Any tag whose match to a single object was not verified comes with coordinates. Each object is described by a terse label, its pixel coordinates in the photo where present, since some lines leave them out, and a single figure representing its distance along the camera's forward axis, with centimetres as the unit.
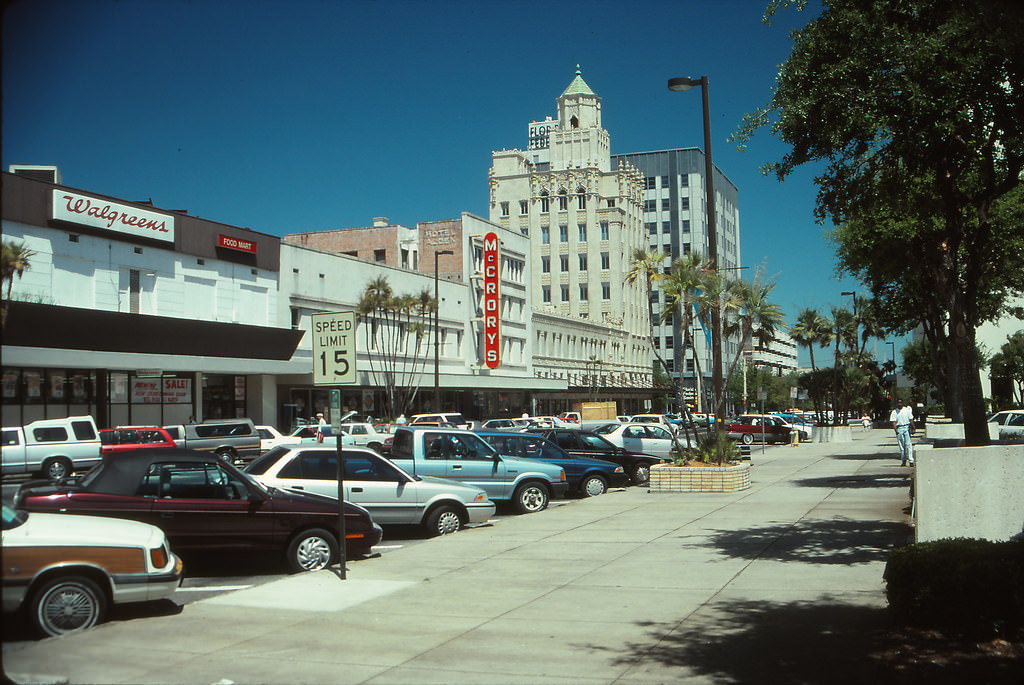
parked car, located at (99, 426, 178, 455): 3121
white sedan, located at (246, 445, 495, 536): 1437
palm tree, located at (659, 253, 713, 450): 2477
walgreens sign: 3616
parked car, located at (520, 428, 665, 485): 2555
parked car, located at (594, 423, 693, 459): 3127
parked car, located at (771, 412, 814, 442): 5631
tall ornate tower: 9919
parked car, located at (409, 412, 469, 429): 4319
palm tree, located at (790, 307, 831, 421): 8272
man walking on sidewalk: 2734
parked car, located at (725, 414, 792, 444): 5247
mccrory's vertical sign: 6531
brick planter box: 2117
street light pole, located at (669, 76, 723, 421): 2228
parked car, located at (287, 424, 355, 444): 3516
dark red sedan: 1125
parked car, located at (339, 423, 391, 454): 3534
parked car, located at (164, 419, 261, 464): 3531
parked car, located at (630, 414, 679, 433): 5316
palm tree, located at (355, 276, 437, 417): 5191
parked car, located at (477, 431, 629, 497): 2148
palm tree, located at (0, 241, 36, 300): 2365
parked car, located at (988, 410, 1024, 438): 3138
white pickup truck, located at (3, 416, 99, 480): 2641
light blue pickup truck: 1844
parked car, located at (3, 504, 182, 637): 826
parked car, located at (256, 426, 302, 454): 3719
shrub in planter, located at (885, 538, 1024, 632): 743
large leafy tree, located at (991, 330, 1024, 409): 6197
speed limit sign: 1219
